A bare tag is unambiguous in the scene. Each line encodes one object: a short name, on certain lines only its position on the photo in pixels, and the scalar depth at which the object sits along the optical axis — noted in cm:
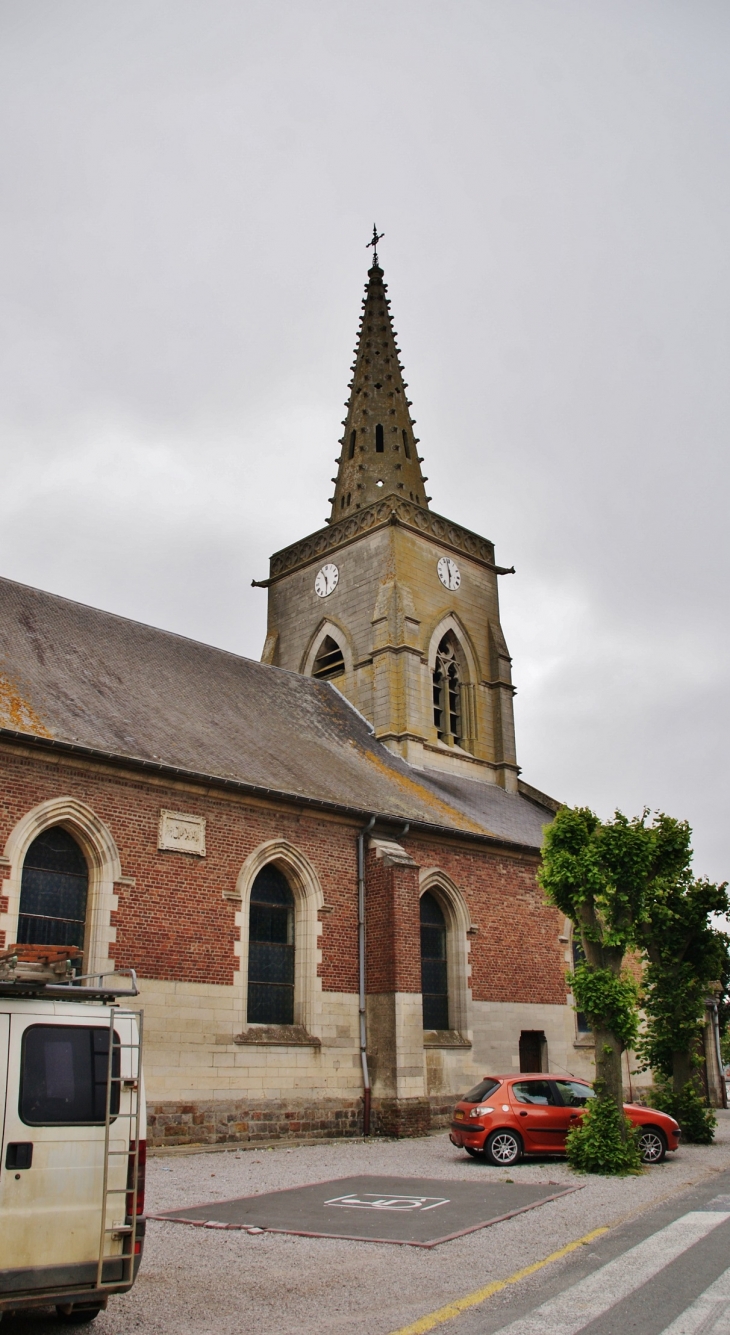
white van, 582
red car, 1372
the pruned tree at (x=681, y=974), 1778
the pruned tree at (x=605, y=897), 1445
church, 1593
